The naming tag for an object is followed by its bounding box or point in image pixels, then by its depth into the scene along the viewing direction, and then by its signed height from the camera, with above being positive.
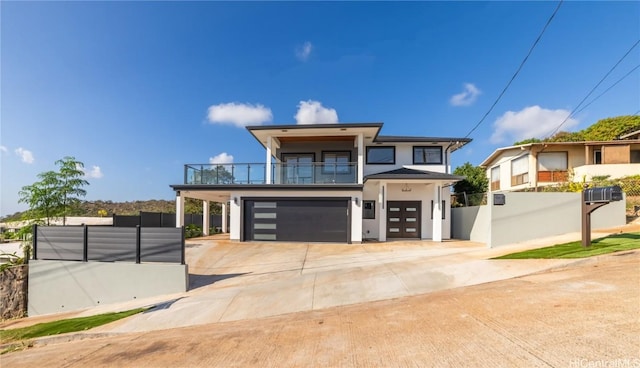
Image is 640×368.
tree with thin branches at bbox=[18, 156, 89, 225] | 11.45 +0.05
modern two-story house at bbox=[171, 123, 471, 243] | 14.53 +0.14
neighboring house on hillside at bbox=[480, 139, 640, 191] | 19.89 +2.56
